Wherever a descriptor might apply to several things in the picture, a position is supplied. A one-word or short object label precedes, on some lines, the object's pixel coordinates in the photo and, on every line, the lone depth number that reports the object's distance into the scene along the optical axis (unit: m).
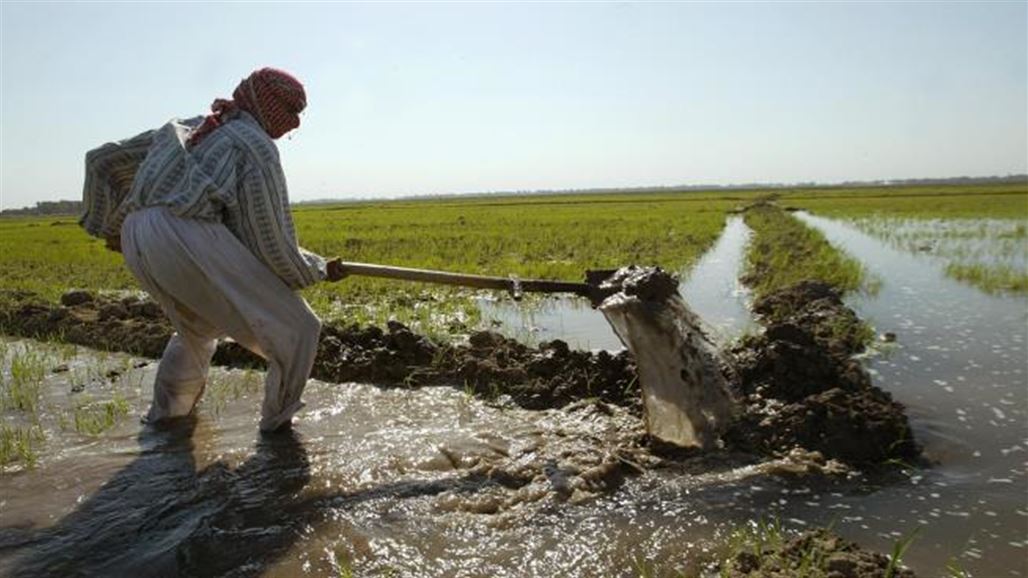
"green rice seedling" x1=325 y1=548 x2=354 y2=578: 2.35
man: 3.07
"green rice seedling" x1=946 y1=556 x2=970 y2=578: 2.29
